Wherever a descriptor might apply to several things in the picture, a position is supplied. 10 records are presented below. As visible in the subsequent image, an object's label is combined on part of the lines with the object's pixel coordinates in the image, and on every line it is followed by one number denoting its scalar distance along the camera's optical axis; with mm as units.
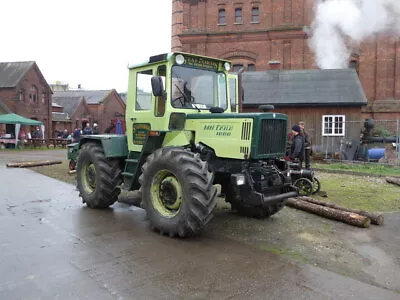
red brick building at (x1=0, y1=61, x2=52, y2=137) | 41969
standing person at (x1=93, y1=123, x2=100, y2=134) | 17547
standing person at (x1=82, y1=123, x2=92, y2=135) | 19695
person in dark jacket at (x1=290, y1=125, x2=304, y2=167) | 10672
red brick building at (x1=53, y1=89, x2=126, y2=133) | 53656
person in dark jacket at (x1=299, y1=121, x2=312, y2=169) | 11555
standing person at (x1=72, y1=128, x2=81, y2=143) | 21656
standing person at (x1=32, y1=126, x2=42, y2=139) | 37750
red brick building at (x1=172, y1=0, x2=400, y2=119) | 32156
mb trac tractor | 6012
